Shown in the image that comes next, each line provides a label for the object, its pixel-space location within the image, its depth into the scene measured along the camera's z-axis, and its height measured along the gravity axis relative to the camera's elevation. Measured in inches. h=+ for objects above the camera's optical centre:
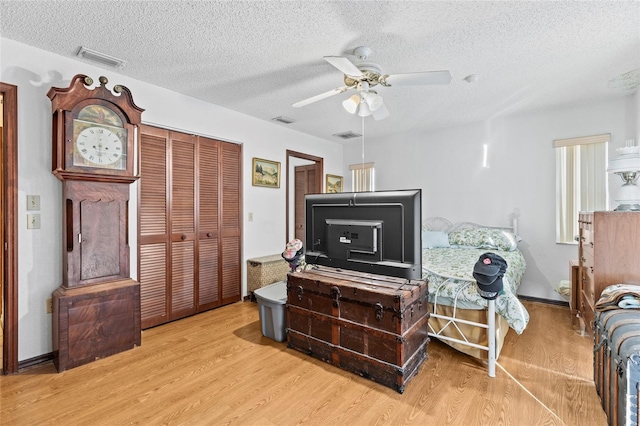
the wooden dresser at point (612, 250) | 89.0 -12.1
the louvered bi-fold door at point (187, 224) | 125.0 -6.3
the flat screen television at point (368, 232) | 82.9 -6.4
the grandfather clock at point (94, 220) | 91.4 -3.2
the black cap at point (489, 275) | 80.4 -17.1
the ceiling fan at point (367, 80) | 86.5 +38.1
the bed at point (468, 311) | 87.2 -30.0
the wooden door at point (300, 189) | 239.1 +16.0
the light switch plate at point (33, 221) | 93.0 -3.1
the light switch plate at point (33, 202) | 92.8 +2.6
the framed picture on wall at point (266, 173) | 165.3 +20.2
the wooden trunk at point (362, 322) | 80.7 -31.9
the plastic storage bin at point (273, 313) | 108.6 -36.7
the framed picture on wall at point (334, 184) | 217.7 +18.8
